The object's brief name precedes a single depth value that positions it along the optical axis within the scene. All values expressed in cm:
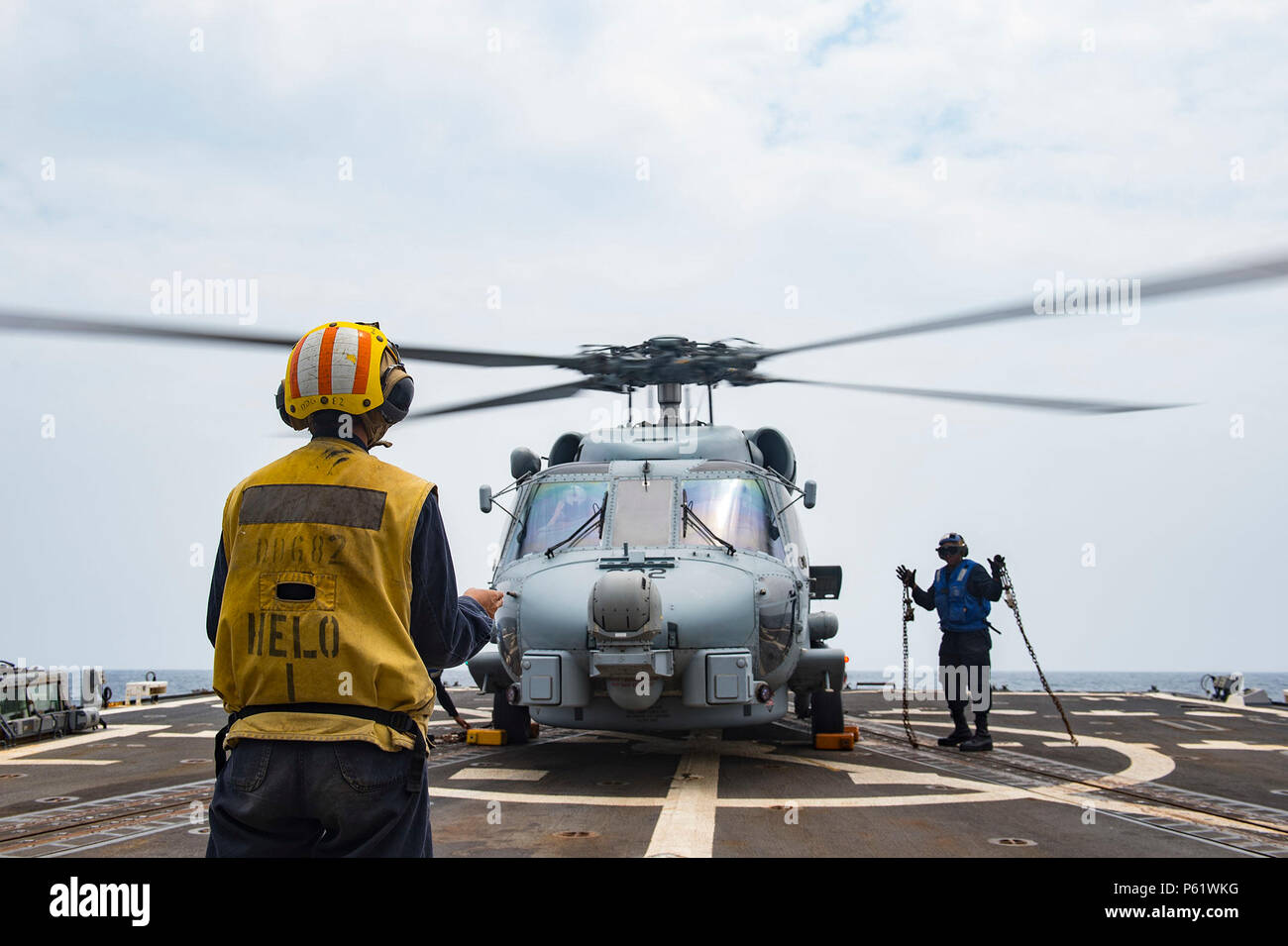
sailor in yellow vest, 237
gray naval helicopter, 748
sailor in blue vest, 1003
